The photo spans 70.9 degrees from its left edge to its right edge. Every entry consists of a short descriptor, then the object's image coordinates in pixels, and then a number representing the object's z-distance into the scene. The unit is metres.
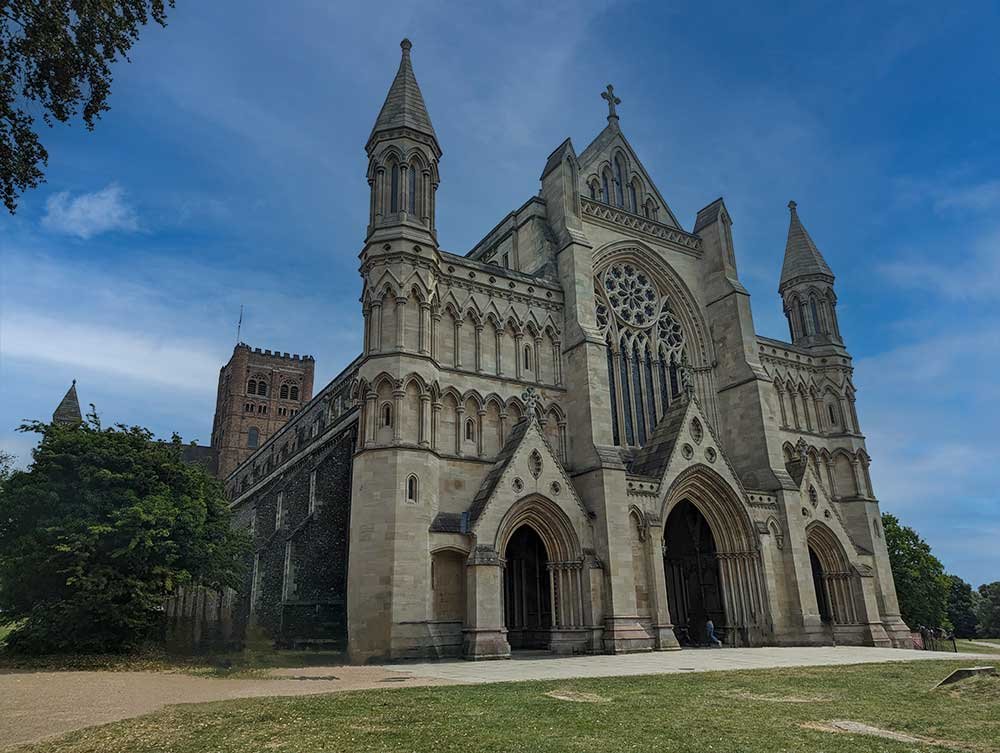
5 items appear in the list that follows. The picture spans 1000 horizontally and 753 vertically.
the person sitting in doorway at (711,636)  27.55
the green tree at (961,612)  69.50
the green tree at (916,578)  47.47
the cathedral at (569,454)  23.78
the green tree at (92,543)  20.28
